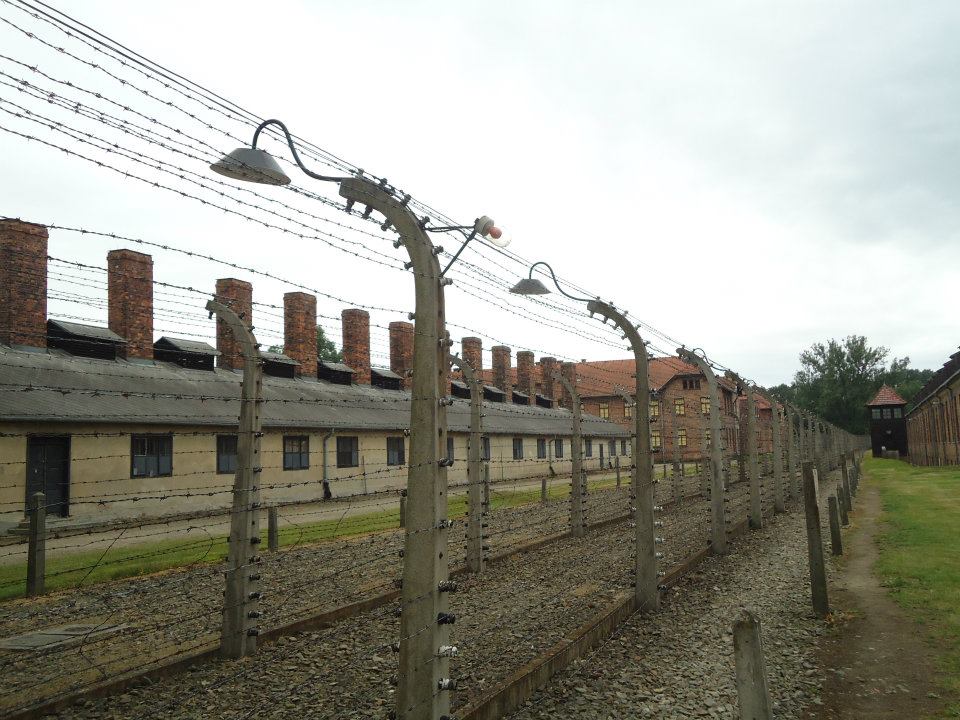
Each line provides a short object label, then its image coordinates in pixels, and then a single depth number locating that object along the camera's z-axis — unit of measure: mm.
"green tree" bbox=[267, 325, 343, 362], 59975
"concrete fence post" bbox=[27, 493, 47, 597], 9430
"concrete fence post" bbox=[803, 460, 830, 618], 8359
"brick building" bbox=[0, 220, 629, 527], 17812
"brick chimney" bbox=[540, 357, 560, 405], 52156
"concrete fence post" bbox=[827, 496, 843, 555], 12508
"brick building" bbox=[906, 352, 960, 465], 42125
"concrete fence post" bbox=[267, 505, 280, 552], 12570
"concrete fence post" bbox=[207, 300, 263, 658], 6398
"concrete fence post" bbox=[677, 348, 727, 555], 12500
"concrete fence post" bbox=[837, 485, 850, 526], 16984
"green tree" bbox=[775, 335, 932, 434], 97000
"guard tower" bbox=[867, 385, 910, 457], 75000
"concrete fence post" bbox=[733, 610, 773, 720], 4000
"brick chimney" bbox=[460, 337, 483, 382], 39875
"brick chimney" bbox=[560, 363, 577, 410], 52238
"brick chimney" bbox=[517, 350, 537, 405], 48062
